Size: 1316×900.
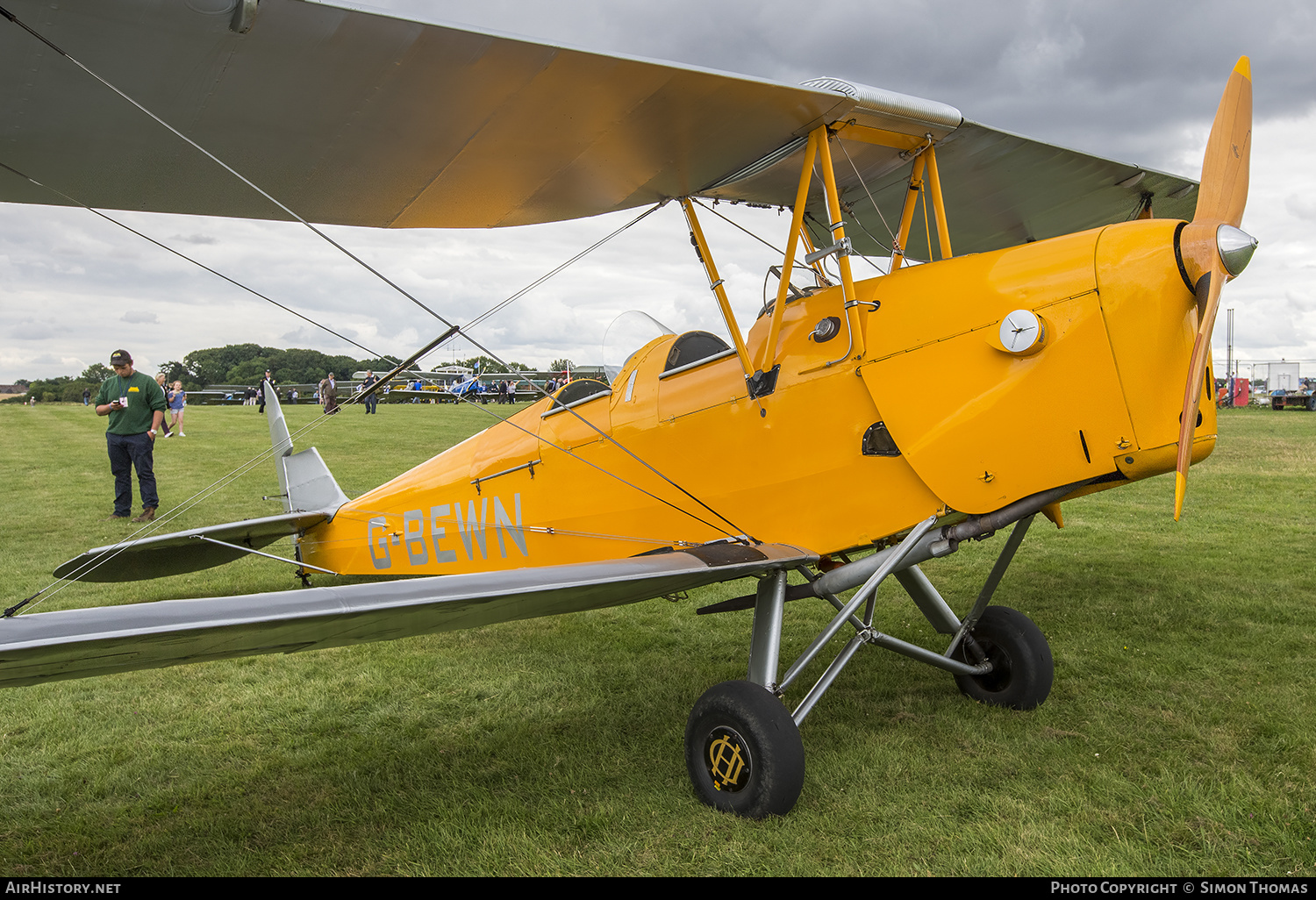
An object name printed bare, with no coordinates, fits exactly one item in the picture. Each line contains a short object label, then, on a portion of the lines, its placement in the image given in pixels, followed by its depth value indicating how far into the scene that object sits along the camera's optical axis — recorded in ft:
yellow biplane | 9.10
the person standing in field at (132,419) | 30.55
